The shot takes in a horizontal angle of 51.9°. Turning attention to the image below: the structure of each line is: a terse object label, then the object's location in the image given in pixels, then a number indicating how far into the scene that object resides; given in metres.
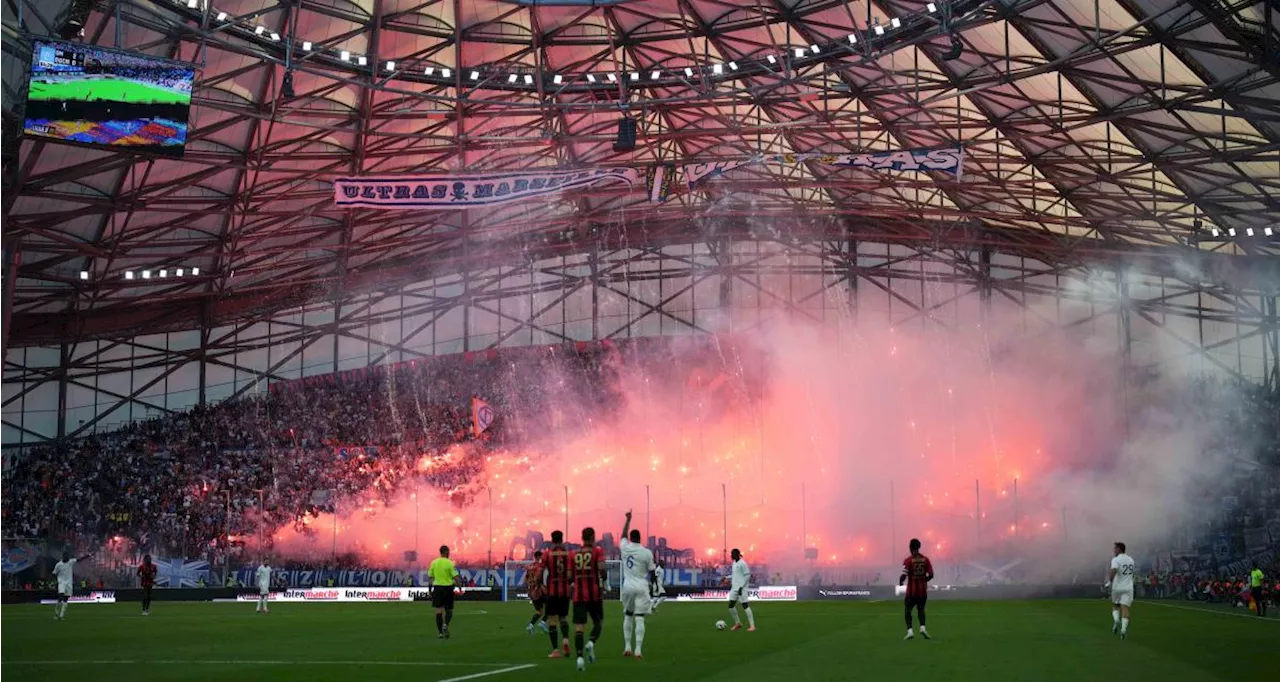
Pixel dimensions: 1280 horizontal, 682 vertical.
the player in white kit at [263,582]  34.97
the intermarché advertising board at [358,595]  46.34
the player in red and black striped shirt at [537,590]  22.33
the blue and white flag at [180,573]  48.28
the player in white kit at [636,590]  17.00
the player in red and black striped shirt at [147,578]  33.28
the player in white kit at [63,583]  30.69
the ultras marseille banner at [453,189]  37.50
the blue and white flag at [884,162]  38.44
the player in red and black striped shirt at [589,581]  16.69
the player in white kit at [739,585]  23.72
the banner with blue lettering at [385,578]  48.28
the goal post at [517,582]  45.81
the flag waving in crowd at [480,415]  56.50
